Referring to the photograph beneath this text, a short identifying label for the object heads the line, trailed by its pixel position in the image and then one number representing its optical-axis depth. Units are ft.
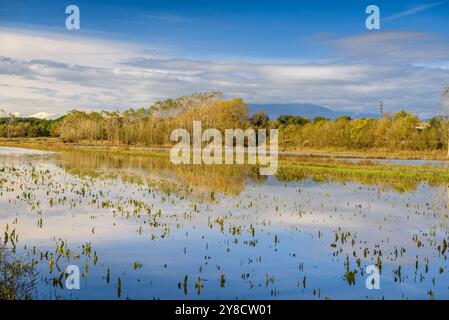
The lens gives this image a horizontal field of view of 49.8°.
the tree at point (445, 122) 193.88
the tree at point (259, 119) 311.86
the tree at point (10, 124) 399.38
